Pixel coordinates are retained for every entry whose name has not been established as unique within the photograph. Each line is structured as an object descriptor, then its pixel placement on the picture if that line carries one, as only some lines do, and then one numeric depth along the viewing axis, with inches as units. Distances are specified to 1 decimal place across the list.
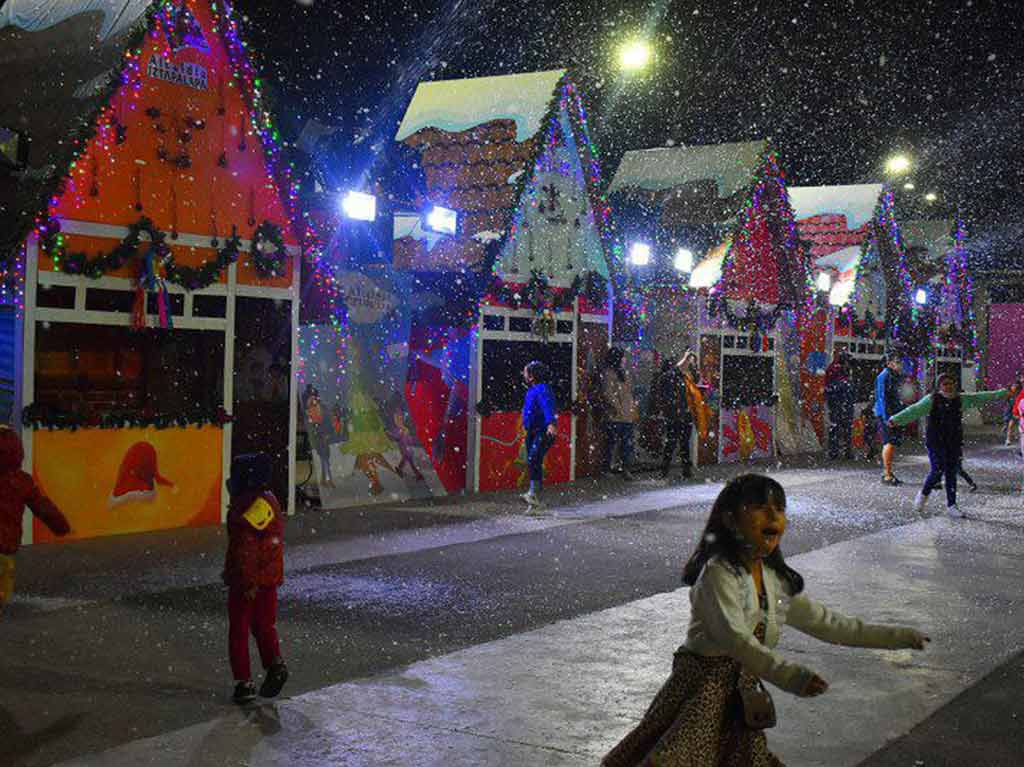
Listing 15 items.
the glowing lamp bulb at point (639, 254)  883.4
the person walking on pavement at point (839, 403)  957.2
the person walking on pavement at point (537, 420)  596.4
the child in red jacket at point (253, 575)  256.8
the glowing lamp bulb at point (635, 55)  679.7
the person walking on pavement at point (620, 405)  763.4
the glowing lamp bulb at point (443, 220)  678.5
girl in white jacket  158.6
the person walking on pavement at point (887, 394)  806.5
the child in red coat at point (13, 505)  292.4
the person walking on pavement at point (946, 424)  599.8
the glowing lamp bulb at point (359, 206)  611.8
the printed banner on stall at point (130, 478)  482.9
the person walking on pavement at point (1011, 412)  1200.2
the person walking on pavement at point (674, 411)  794.8
